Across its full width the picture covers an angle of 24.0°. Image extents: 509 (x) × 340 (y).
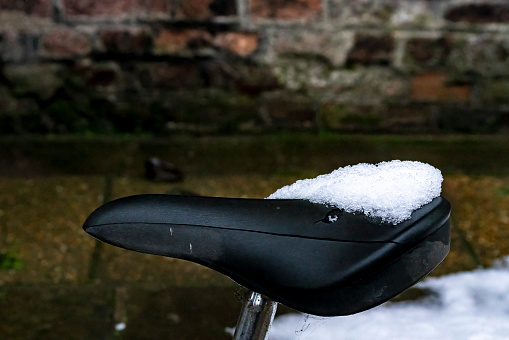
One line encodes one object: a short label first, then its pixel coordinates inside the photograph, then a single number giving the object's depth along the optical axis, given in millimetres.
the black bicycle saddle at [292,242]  868
